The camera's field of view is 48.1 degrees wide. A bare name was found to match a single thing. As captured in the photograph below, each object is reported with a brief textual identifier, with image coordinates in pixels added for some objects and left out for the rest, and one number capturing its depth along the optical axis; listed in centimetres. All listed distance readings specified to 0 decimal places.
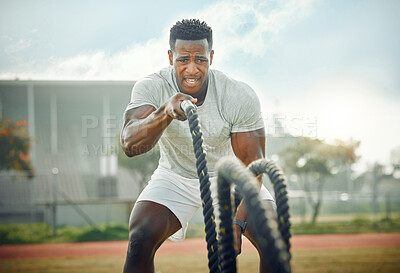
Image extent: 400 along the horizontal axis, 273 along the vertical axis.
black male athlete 240
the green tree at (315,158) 1453
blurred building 1441
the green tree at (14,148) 1415
